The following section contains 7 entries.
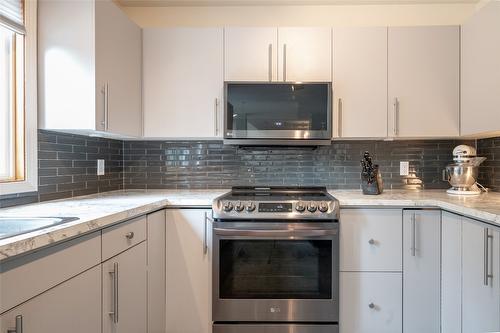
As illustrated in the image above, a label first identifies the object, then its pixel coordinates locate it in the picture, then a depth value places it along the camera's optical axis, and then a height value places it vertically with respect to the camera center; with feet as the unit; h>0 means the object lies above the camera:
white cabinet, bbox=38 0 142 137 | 5.74 +1.78
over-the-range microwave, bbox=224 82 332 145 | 7.16 +1.14
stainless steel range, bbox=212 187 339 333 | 6.35 -2.07
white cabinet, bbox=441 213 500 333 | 4.63 -1.85
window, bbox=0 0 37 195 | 5.51 +1.14
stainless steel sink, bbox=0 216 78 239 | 4.18 -0.80
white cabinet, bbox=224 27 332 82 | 7.47 +2.60
